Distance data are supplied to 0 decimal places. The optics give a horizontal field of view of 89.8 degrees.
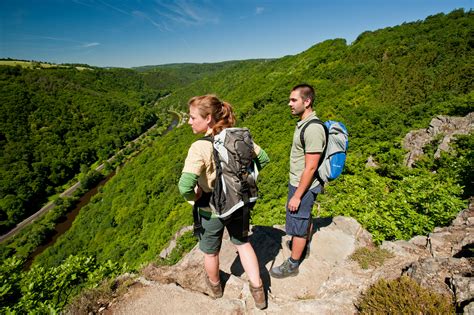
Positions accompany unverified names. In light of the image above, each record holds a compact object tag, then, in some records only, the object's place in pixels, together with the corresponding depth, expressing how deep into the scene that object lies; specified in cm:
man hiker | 246
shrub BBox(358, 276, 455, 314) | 190
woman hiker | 196
